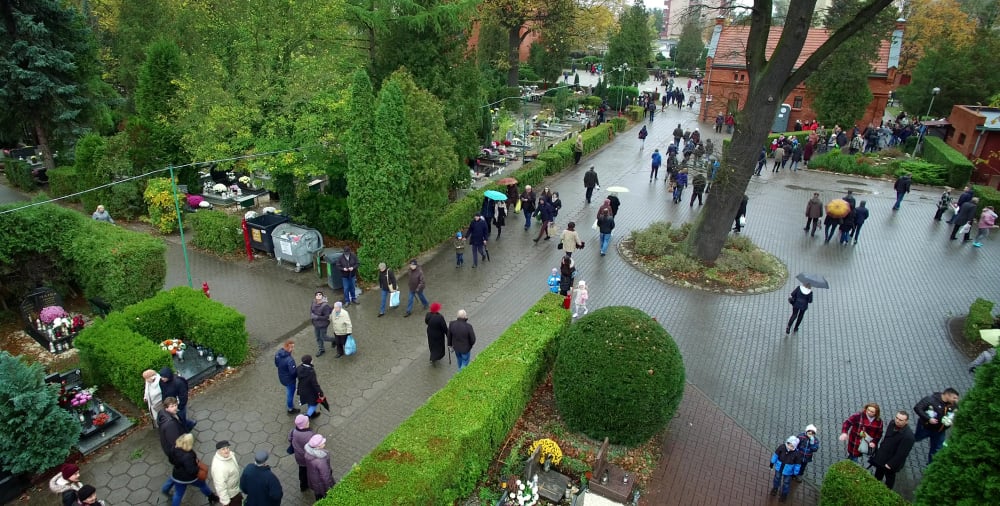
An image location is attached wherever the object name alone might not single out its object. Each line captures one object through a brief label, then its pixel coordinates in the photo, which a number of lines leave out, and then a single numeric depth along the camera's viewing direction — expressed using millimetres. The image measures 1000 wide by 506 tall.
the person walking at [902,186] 20984
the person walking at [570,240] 15492
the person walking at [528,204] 18848
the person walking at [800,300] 12539
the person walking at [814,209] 18344
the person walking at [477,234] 16031
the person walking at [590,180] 21203
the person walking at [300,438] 7793
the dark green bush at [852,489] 6997
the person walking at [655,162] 24219
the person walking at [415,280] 13086
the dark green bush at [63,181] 21156
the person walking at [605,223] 16578
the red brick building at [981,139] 25594
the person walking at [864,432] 8422
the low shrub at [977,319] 12266
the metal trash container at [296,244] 15719
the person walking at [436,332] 10953
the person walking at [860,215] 17578
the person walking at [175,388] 8914
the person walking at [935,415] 8617
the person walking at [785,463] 8094
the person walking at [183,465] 7559
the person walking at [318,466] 7562
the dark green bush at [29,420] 7840
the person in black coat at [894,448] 7883
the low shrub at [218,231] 16781
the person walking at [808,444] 8133
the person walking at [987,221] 17594
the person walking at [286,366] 9555
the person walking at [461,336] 10609
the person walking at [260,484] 7129
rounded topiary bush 8430
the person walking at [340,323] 11391
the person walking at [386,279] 13219
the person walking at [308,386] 9203
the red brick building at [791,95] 34969
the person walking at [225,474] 7320
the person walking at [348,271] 13578
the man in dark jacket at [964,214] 17688
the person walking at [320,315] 11539
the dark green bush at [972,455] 5770
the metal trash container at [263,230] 16469
